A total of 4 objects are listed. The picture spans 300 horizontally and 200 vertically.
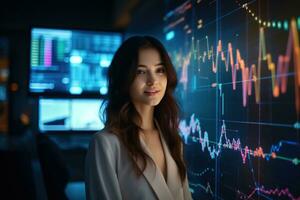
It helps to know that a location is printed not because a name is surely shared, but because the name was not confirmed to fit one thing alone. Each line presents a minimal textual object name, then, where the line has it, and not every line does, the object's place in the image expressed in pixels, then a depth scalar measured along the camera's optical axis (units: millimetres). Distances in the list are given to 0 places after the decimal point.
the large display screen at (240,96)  981
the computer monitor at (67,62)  2680
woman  1199
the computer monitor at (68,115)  2682
